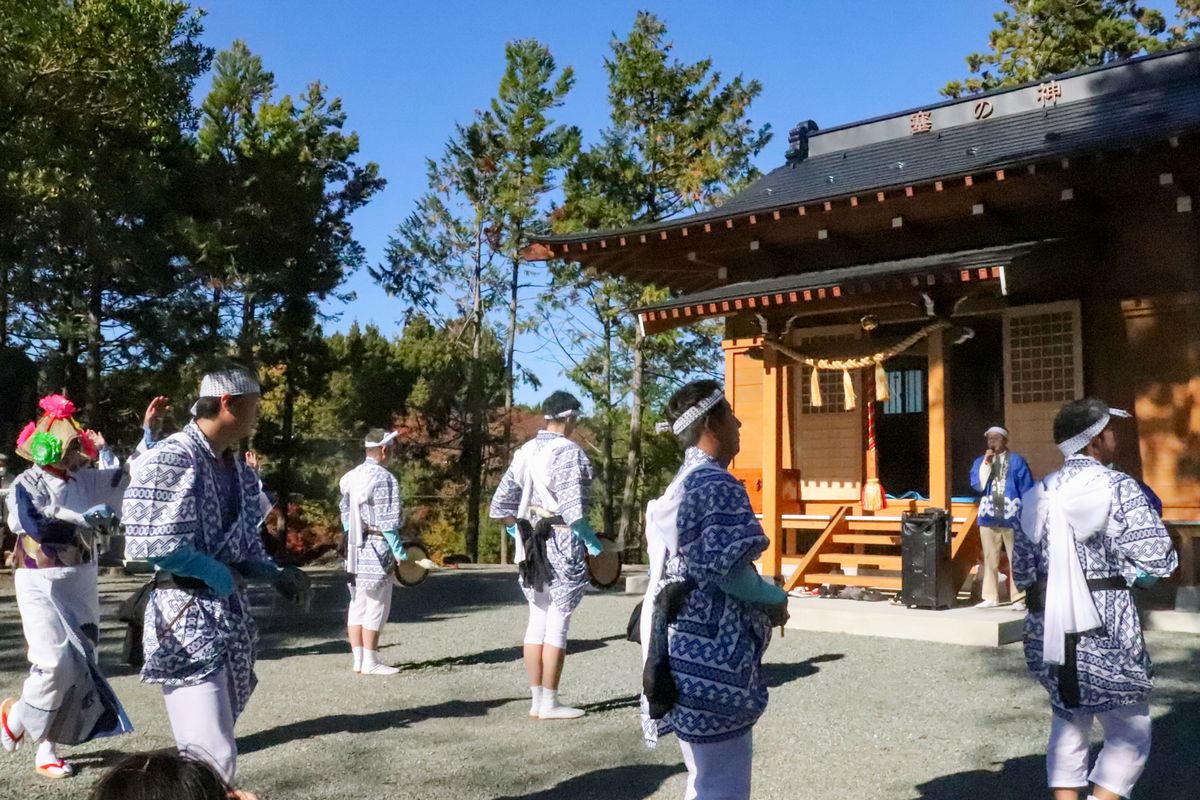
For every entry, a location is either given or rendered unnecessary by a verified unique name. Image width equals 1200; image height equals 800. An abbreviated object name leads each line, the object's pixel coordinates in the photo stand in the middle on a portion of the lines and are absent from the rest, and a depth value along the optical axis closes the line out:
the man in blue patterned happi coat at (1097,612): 3.72
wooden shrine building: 9.56
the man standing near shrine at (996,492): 9.14
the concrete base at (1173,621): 8.74
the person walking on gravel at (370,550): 7.52
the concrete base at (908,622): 8.34
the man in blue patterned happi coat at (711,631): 3.14
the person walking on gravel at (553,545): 6.03
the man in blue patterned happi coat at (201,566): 3.24
